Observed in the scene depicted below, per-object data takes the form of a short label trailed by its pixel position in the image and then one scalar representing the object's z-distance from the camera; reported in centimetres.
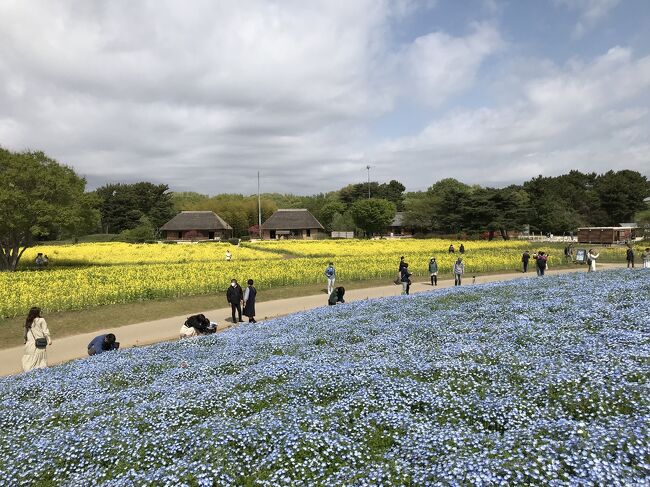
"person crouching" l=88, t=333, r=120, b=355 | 1241
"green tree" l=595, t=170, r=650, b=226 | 9469
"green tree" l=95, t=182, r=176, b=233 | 10362
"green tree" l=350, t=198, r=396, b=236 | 9044
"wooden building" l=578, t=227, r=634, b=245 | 6162
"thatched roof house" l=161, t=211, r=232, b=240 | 8506
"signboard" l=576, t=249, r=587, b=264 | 3541
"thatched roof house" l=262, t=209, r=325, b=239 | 9012
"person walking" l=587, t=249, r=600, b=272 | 2820
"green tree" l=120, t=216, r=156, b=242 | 7581
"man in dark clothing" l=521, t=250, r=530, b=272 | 3234
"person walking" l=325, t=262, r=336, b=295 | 2300
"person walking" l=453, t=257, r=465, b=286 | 2547
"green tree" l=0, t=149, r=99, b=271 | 3362
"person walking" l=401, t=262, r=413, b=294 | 2273
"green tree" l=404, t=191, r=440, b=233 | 8831
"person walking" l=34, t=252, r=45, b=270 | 3738
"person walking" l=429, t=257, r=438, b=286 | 2605
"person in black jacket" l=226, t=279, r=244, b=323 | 1772
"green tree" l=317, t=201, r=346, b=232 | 11028
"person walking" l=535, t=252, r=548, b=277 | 2702
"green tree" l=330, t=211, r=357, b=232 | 9780
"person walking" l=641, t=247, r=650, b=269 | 2730
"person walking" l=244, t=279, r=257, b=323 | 1716
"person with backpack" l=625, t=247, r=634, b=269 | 2986
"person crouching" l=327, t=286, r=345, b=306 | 1861
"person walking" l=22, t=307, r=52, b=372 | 1113
